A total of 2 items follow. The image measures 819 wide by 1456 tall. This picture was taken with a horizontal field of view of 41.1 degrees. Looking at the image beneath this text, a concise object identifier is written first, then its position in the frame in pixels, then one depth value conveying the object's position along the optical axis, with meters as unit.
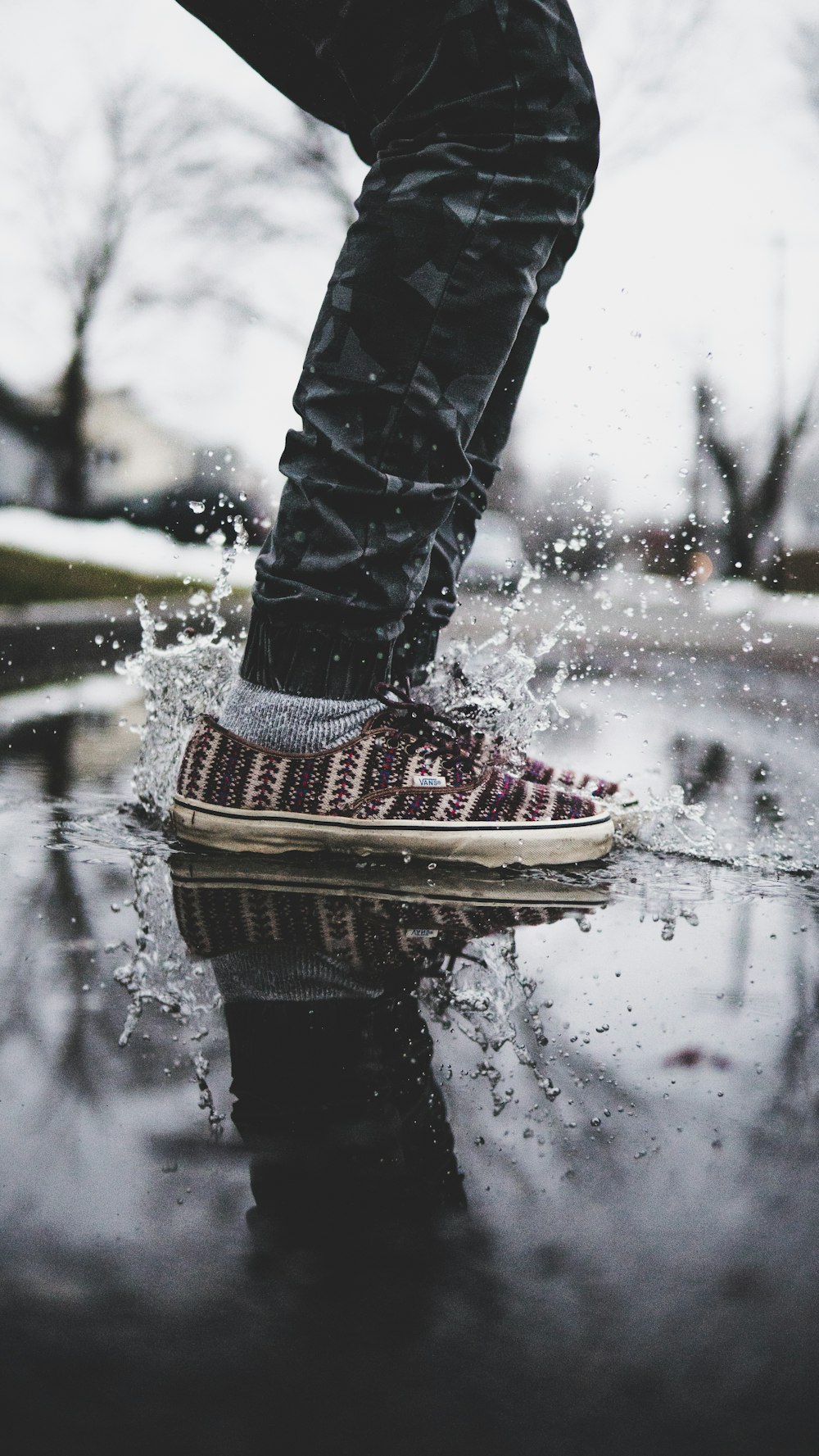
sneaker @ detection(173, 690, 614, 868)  1.16
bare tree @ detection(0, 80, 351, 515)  8.81
